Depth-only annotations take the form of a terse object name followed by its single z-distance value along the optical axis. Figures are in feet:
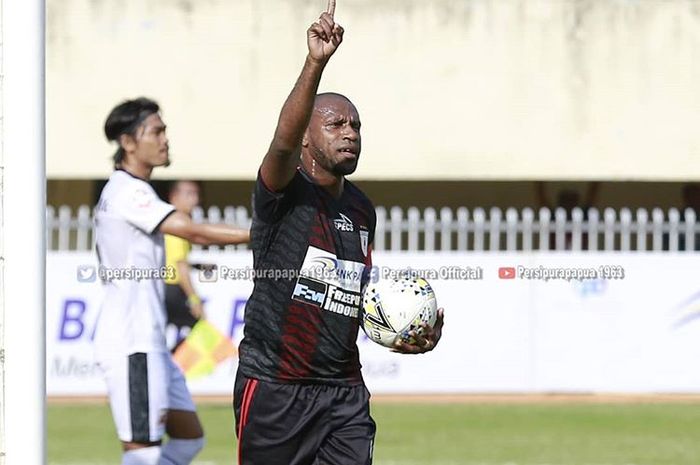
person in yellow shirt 87.35
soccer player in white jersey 51.67
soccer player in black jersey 40.42
